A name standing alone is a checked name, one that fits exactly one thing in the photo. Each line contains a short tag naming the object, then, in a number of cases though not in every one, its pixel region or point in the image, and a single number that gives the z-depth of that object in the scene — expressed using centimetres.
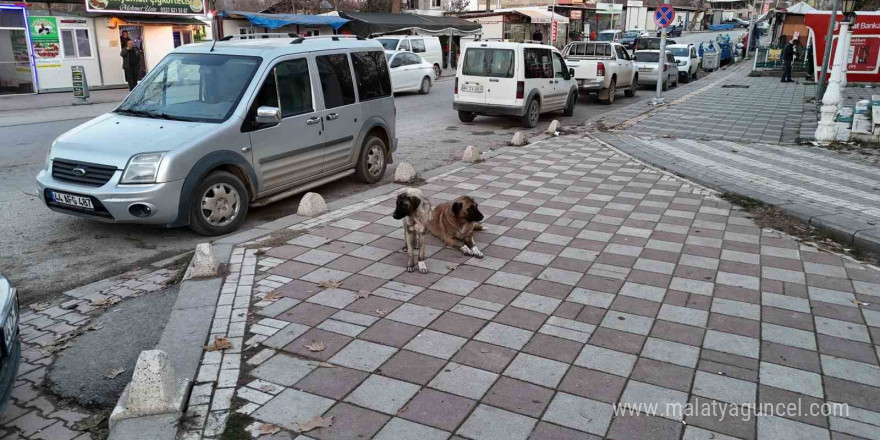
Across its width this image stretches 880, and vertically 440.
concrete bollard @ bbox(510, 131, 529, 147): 1208
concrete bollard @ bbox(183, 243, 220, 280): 539
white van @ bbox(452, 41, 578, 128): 1430
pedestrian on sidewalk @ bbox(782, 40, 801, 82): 2494
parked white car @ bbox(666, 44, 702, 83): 2753
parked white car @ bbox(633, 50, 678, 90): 2431
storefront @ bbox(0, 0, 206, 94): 2094
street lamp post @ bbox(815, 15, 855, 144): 1198
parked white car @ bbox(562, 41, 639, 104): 1970
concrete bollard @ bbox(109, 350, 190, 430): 340
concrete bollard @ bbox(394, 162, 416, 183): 898
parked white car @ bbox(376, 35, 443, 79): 2547
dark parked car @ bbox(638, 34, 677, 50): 2975
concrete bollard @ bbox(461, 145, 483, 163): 1022
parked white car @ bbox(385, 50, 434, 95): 2133
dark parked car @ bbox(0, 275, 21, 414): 308
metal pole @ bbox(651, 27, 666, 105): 1930
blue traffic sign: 1859
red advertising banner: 2116
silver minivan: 606
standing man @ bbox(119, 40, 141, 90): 2072
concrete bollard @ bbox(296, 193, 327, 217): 719
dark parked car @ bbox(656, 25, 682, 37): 6586
